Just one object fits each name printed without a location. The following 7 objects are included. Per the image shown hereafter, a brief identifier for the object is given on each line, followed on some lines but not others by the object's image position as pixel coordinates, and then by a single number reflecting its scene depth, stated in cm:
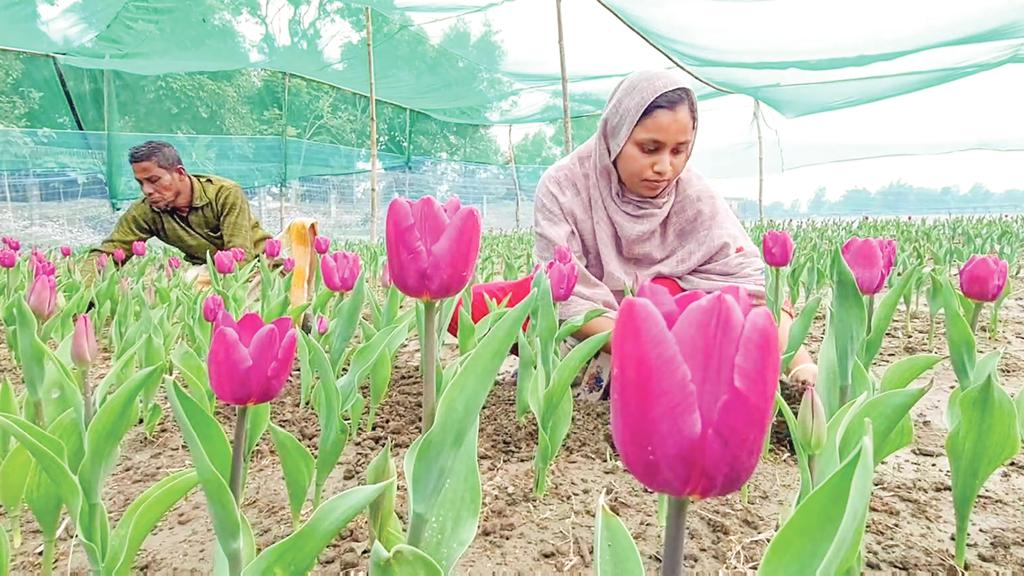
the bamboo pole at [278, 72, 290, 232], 1012
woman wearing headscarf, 186
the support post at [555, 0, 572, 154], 685
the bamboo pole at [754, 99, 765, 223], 1148
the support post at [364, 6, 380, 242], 815
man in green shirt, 327
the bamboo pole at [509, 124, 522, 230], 1465
